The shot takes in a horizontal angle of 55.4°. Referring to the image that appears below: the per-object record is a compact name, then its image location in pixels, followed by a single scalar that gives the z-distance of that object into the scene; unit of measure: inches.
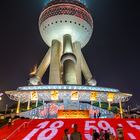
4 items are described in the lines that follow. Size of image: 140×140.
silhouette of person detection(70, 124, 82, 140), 194.1
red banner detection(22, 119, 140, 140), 358.4
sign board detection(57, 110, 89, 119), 691.4
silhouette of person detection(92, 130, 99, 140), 281.4
